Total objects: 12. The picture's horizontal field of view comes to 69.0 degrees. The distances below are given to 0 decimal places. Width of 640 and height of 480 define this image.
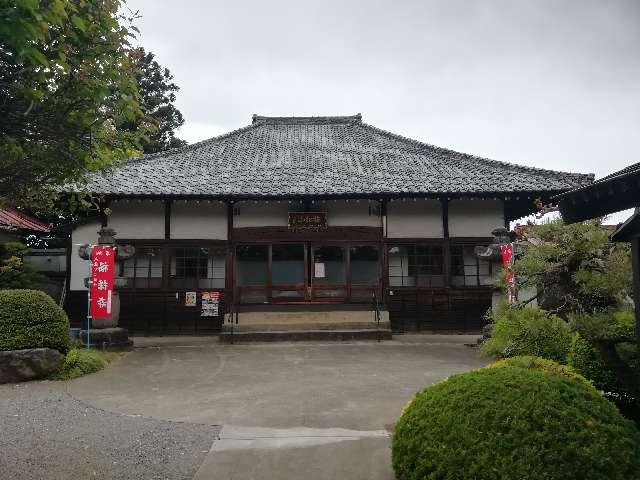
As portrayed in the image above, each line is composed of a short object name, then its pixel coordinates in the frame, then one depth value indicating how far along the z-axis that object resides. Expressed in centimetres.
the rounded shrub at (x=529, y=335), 518
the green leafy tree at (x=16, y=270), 1323
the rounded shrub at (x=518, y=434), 294
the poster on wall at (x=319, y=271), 1554
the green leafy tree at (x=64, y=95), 381
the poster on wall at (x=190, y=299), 1505
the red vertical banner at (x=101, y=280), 1208
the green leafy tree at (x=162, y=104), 3206
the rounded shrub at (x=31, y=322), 874
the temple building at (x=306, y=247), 1501
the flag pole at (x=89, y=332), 1140
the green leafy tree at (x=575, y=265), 463
